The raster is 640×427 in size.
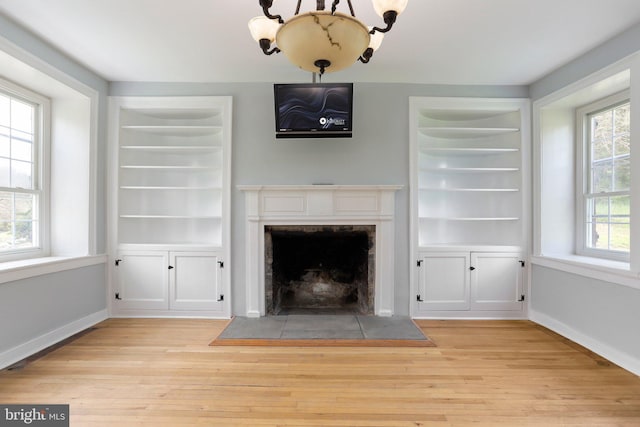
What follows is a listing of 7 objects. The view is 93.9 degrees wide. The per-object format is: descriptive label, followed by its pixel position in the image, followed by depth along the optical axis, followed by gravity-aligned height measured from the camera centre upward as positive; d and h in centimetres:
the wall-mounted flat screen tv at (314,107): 287 +103
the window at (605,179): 275 +35
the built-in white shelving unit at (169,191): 323 +26
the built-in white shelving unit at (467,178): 326 +44
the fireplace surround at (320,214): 317 +0
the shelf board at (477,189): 324 +28
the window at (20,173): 261 +36
